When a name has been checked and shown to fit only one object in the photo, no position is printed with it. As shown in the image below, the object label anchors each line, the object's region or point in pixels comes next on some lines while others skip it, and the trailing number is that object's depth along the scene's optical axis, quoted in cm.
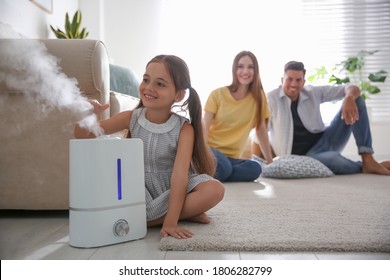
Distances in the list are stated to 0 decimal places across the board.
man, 218
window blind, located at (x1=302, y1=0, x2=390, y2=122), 309
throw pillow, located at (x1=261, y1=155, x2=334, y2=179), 202
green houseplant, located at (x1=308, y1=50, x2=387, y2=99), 299
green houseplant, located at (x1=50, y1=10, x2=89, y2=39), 240
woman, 193
